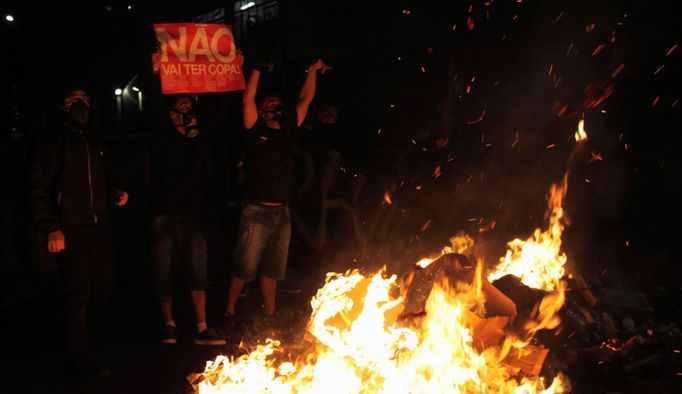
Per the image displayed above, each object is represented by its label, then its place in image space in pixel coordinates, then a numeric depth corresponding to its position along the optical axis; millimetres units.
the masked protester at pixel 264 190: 5020
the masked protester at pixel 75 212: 3969
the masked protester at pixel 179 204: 4762
